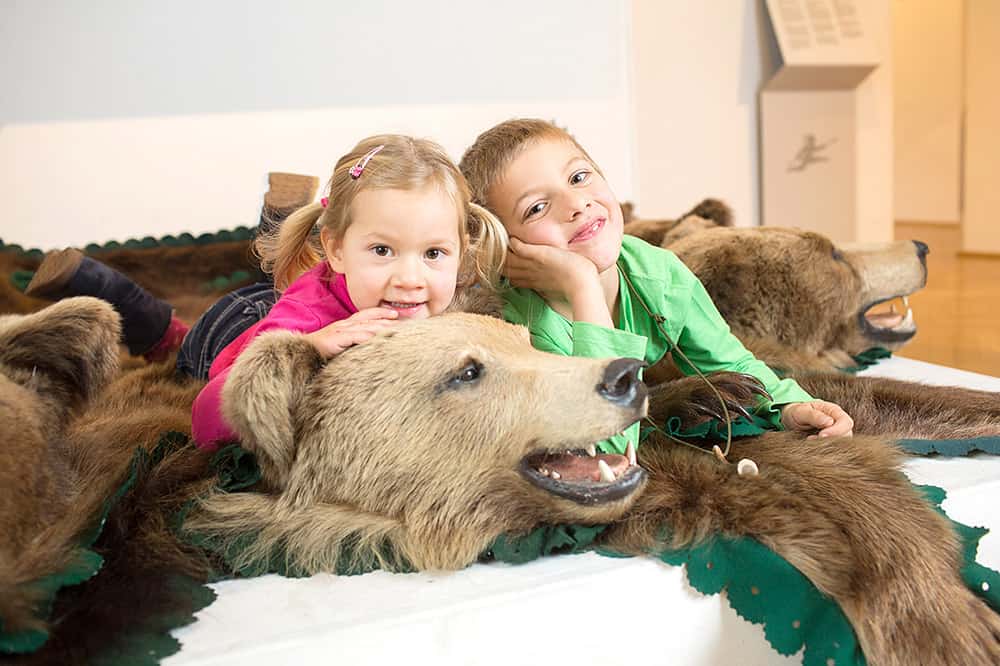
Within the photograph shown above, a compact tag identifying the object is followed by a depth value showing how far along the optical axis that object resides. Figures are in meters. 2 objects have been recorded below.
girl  1.29
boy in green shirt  1.46
